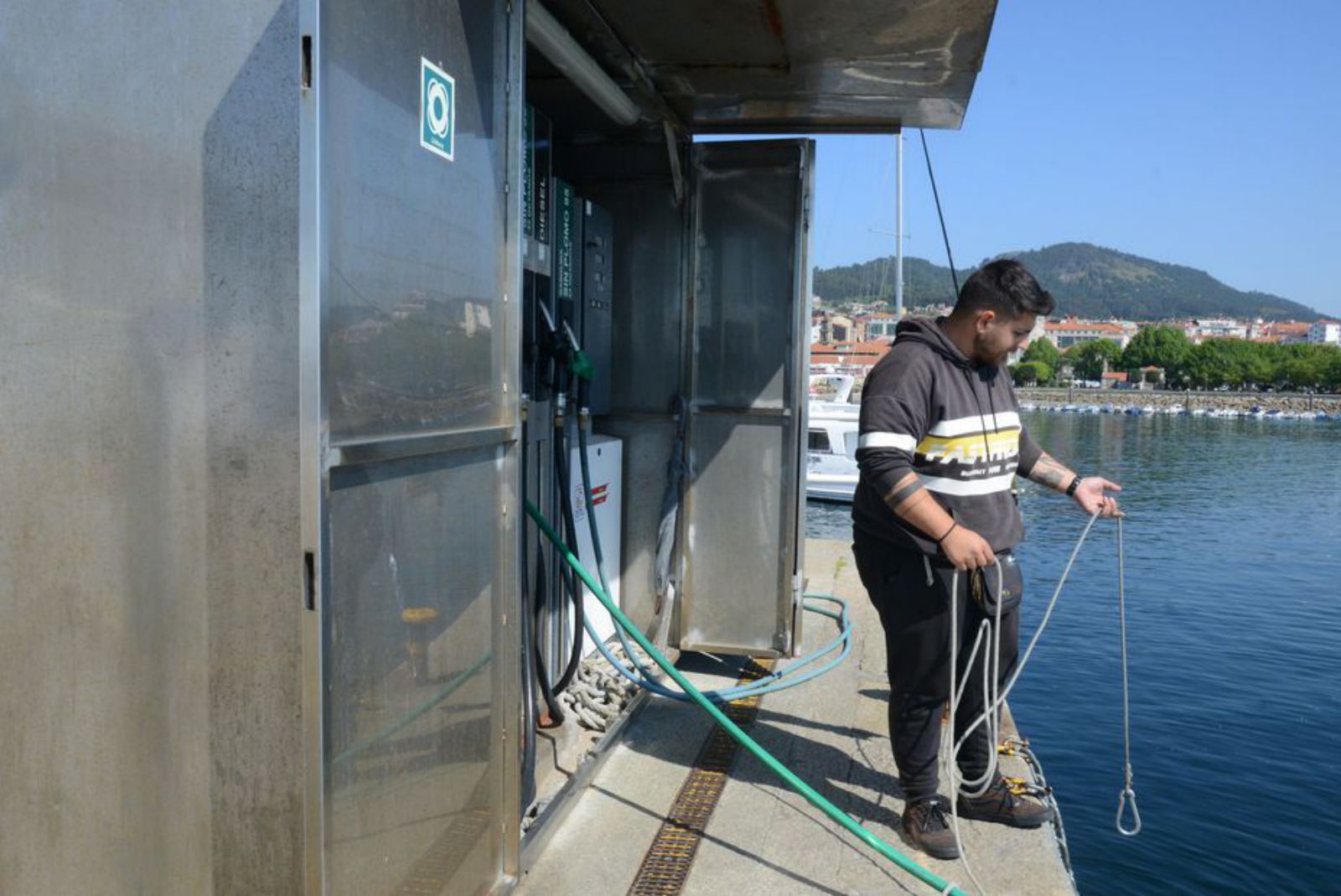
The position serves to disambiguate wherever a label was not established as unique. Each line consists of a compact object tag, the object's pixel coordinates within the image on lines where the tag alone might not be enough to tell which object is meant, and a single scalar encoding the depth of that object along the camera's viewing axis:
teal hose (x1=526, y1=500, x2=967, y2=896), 3.05
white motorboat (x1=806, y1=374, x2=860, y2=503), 22.92
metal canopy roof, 3.49
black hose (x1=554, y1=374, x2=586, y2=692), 3.84
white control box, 4.67
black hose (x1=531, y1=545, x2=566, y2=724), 3.68
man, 3.28
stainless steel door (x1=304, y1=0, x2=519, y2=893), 1.89
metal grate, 3.12
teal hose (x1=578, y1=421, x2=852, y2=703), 4.16
